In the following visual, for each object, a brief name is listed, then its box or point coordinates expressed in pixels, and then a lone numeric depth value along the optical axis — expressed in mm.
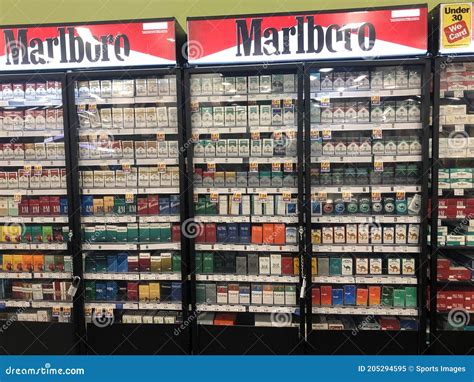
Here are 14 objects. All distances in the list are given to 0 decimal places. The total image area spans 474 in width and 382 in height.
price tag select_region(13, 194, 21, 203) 3854
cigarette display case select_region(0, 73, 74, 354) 3777
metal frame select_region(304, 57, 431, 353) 3293
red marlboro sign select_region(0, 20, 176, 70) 3410
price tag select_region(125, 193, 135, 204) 3766
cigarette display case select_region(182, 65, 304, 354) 3654
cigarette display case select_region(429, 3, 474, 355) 3444
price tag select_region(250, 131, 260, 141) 3691
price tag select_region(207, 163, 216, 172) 3690
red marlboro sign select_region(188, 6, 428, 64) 3262
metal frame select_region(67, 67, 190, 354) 3467
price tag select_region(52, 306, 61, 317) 3895
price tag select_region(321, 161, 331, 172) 3577
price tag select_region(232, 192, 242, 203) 3734
